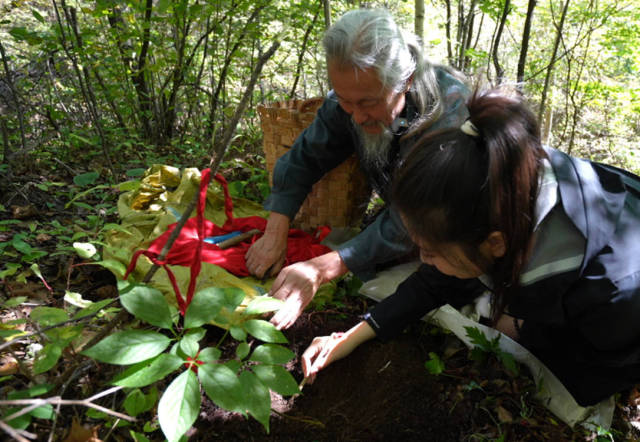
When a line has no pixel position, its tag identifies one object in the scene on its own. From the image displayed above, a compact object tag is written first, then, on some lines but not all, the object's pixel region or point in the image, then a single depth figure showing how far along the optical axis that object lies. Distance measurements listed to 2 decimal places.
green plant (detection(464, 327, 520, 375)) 1.45
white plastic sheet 1.35
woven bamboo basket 2.26
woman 0.94
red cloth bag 1.89
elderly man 1.52
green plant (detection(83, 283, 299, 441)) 0.82
